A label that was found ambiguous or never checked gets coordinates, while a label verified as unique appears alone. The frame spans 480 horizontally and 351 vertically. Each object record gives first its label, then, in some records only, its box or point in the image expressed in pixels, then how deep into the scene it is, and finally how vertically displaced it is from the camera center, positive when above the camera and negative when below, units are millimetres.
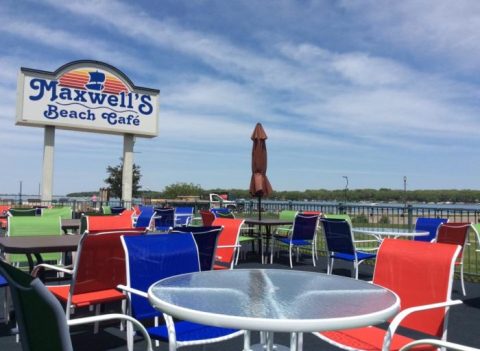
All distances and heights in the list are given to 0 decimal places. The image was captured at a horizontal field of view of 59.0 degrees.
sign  14828 +3372
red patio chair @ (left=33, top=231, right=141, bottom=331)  2822 -566
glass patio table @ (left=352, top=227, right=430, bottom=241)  5196 -426
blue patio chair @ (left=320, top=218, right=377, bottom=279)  5242 -571
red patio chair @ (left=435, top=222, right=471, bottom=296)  4953 -397
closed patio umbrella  8203 +612
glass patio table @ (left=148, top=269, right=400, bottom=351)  1346 -400
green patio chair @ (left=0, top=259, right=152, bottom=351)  1059 -322
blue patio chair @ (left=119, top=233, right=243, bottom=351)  2176 -463
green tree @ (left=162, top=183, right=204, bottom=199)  41531 +332
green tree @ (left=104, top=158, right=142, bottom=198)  28531 +679
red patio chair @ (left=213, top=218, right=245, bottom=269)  4331 -513
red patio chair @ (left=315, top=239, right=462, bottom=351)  2109 -468
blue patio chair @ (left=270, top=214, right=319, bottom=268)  7039 -564
